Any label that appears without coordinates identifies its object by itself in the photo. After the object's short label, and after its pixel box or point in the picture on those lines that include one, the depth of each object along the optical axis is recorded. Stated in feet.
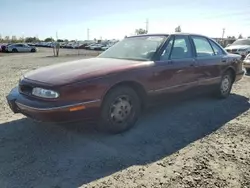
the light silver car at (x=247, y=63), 25.45
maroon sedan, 7.99
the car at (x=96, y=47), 110.40
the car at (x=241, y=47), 36.85
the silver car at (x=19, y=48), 85.46
